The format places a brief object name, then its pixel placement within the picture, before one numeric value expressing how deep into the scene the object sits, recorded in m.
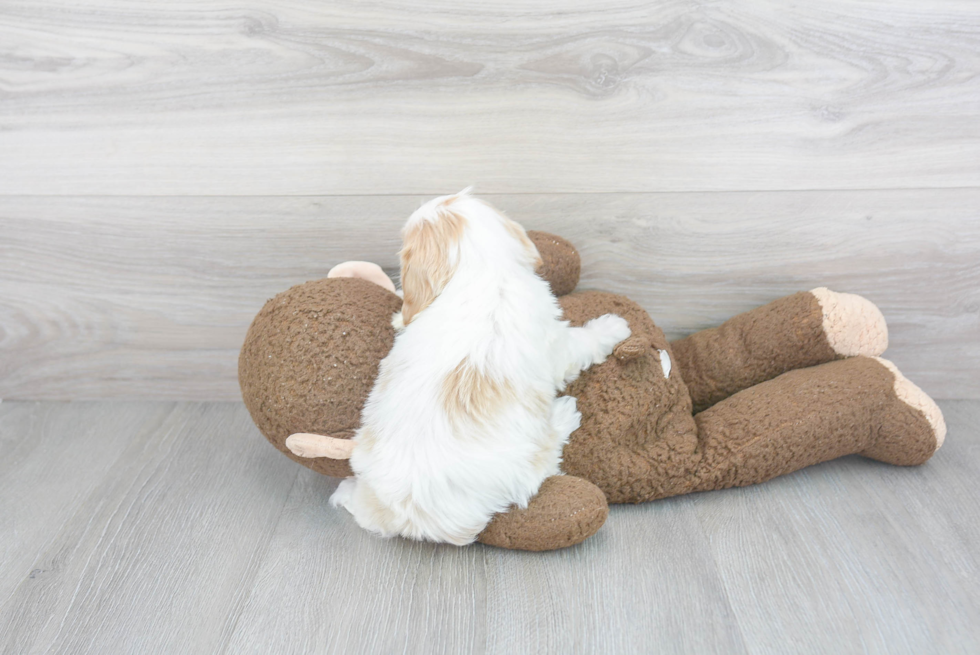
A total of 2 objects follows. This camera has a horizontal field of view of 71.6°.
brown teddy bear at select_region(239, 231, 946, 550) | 0.94
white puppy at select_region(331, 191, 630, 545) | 0.84
